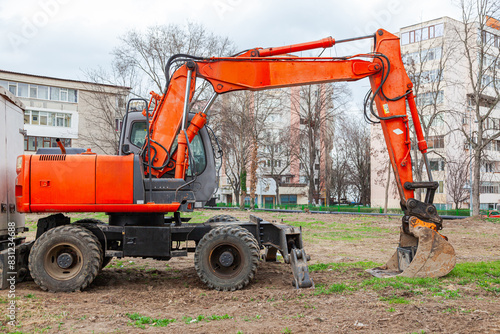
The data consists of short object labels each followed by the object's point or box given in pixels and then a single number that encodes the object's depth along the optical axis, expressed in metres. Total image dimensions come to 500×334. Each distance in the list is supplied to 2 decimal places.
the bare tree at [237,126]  40.72
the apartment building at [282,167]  55.31
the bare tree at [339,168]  60.62
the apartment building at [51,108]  49.62
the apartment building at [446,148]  44.25
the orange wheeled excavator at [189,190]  8.06
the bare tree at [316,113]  47.59
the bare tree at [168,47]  34.62
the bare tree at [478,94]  26.11
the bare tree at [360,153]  58.16
